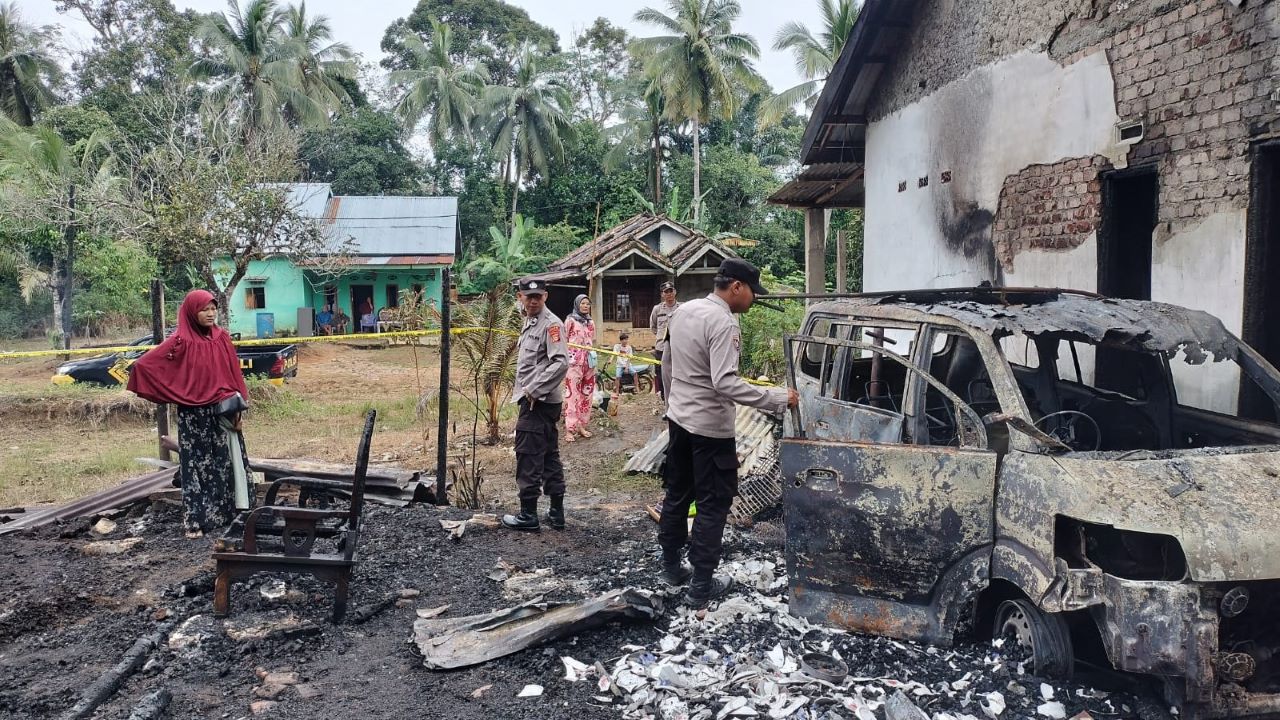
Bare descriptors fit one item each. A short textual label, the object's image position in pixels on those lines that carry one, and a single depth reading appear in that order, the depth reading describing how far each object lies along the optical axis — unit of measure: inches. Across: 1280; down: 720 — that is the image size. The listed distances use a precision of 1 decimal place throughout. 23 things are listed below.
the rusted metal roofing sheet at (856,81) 377.7
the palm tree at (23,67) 1193.4
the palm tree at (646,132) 1379.2
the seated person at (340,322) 1139.3
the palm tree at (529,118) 1422.2
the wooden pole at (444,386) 287.4
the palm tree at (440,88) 1462.8
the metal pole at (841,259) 687.1
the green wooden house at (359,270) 1119.0
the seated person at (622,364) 597.1
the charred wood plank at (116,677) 149.9
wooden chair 182.4
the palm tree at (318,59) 1387.8
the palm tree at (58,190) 746.8
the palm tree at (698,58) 1264.8
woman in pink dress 446.6
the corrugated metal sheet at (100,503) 267.1
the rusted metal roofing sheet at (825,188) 486.6
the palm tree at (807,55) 1172.5
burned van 125.3
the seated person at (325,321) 1136.8
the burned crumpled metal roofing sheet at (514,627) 171.2
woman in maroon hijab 243.1
